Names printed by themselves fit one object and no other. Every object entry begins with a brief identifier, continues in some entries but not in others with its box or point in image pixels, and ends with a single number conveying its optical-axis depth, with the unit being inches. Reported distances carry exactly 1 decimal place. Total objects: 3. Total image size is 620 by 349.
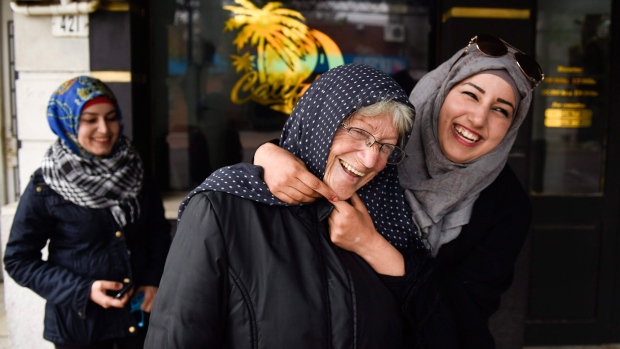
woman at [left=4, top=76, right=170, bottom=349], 88.5
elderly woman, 51.2
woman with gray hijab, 66.7
